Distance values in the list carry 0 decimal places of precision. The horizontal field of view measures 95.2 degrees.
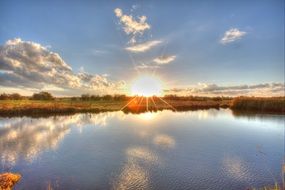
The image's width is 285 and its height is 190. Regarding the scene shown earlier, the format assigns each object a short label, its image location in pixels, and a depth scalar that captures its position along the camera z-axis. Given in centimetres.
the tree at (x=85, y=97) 5858
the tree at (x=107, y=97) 6468
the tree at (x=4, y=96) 5293
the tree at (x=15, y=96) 5494
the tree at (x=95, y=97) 6086
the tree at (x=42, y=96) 5640
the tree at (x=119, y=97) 6497
